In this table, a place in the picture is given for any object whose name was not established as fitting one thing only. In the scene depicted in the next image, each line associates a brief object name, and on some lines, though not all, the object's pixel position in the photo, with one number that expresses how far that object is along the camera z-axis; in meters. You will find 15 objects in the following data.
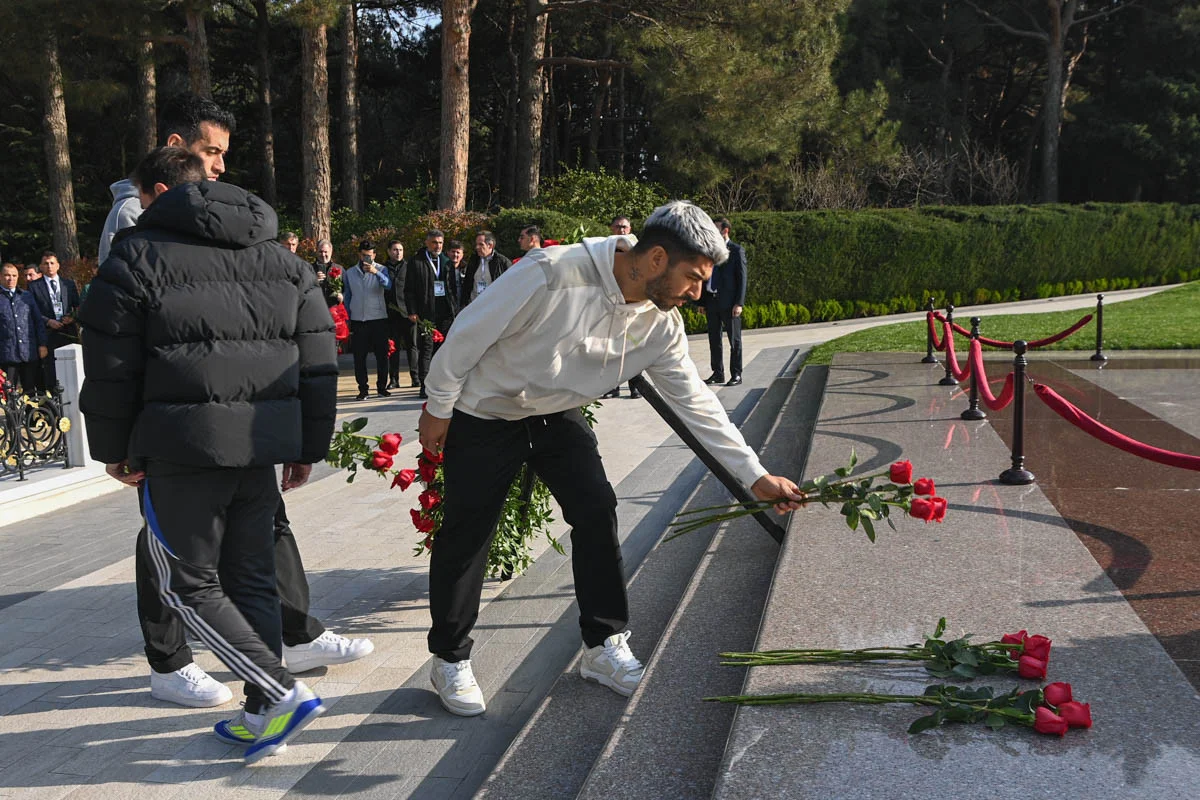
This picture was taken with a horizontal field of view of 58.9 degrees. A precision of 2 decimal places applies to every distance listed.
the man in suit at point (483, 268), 11.39
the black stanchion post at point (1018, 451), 5.86
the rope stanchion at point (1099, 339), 12.16
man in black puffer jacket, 3.24
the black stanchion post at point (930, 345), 11.03
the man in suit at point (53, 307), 11.89
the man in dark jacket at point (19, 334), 11.16
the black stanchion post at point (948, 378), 9.54
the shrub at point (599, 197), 22.33
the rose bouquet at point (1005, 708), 2.86
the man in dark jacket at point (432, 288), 12.40
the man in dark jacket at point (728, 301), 12.12
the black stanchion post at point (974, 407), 7.89
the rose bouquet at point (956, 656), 3.17
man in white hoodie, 3.33
